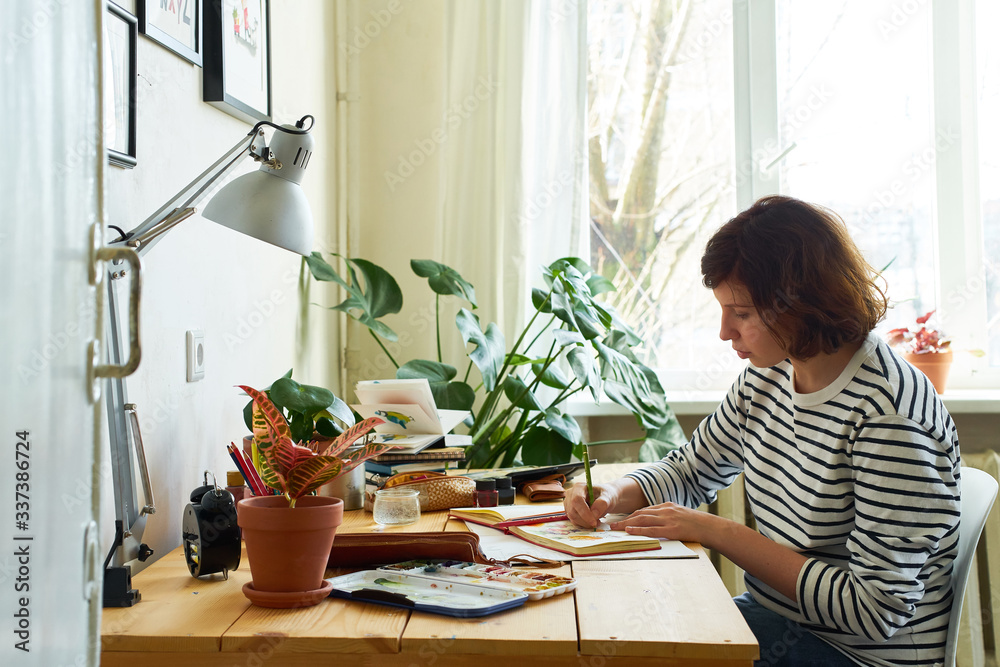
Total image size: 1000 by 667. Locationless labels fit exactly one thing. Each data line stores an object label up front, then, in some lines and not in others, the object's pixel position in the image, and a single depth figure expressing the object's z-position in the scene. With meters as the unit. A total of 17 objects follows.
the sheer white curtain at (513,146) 2.43
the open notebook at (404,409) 1.74
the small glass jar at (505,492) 1.54
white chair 1.26
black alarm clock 1.10
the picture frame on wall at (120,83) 1.14
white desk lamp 1.08
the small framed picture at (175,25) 1.27
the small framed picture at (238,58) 1.52
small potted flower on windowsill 2.42
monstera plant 2.02
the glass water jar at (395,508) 1.34
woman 1.16
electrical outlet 1.44
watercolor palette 0.96
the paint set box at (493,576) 1.02
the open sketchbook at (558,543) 1.21
